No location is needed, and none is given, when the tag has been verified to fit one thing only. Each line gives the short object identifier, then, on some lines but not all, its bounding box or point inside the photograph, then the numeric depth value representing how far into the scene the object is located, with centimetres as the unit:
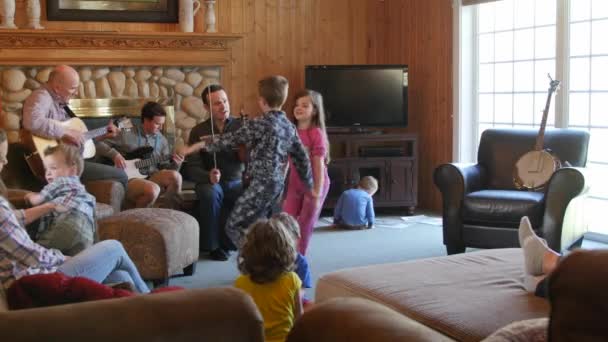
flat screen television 712
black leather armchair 462
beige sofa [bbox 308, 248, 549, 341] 240
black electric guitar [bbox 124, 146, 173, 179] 536
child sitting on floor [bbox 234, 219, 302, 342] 248
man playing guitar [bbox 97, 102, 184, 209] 508
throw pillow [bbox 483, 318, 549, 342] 154
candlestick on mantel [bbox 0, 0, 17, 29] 618
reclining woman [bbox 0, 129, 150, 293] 272
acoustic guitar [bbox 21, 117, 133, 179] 504
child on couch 329
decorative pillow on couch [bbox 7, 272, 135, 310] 194
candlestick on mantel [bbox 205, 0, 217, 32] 688
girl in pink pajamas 432
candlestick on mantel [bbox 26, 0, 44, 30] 627
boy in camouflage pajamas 415
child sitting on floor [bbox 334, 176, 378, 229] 617
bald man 505
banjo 500
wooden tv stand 696
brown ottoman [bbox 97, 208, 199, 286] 430
